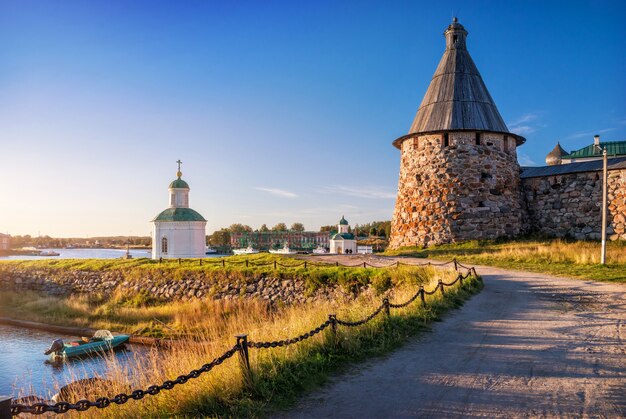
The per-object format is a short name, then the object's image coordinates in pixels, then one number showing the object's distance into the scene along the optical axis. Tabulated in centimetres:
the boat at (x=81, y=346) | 1523
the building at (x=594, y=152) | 4219
